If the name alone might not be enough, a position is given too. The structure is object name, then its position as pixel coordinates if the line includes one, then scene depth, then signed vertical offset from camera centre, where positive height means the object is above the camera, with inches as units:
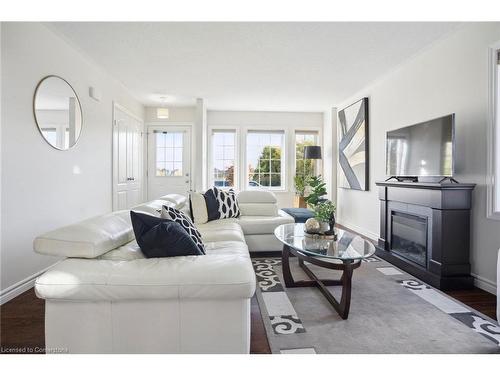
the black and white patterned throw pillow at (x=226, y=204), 146.9 -12.0
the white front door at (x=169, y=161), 246.5 +16.2
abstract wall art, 185.9 +24.7
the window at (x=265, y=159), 257.8 +19.4
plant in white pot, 105.3 -13.0
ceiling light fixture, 217.8 +50.9
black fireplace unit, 101.5 -18.8
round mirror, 107.4 +26.7
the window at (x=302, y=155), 260.1 +23.3
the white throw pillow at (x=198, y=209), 139.3 -13.8
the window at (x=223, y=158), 255.4 +19.7
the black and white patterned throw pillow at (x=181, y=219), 78.2 -11.0
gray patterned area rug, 66.5 -37.0
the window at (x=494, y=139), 95.6 +14.4
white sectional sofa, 53.0 -22.9
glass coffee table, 79.9 -20.3
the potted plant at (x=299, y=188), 243.4 -5.8
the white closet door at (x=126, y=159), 179.3 +13.8
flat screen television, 106.7 +13.8
